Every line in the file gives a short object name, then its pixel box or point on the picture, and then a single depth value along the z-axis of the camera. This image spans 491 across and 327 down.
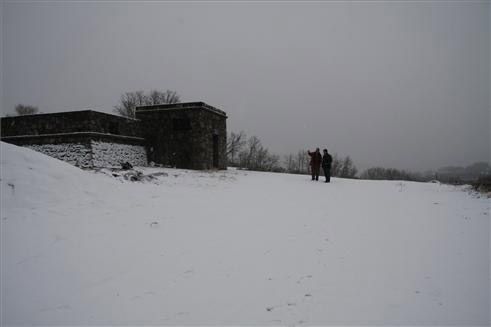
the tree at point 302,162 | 64.00
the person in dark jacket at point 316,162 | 13.47
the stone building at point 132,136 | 12.64
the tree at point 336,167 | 52.67
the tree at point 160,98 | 39.72
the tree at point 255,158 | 46.22
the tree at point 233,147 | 42.62
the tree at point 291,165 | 65.38
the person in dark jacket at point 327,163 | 12.91
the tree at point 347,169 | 55.36
